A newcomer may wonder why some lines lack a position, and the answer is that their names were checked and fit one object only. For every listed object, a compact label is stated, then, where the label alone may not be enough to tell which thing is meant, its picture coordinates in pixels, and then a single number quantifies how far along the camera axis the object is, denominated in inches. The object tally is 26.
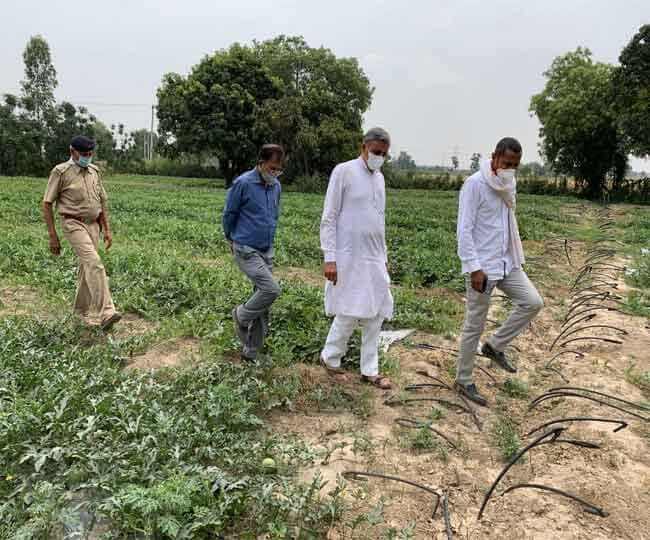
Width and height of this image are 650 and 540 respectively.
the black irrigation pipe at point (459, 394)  151.4
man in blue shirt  165.6
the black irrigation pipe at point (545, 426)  129.4
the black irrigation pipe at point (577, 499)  108.6
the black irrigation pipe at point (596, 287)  299.8
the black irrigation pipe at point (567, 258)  404.1
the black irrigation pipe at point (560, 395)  154.5
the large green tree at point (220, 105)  1211.9
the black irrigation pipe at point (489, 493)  110.1
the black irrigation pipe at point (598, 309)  243.5
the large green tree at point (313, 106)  1202.0
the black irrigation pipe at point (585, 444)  126.1
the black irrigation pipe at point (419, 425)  138.9
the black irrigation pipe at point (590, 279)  324.2
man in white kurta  158.2
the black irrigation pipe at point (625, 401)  157.3
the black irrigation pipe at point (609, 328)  215.6
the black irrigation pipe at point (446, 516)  103.7
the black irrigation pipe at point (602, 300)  262.9
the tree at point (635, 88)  960.3
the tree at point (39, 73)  1603.1
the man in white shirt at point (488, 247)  154.3
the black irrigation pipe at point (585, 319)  235.9
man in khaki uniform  201.2
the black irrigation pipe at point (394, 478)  112.9
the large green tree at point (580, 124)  1256.8
